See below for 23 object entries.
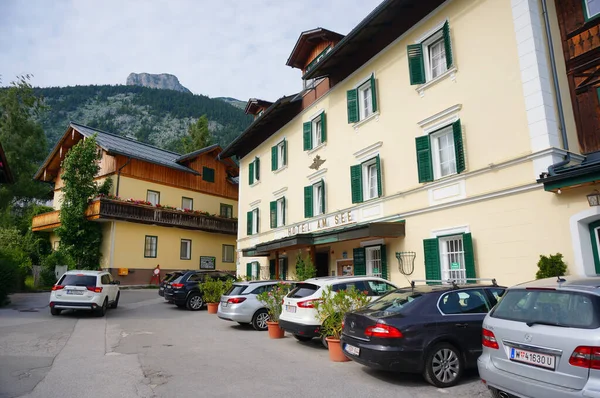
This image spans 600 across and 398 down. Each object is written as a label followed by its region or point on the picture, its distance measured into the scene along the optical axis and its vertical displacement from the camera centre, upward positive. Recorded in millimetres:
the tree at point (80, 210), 27375 +4702
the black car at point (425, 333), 6211 -925
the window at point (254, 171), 24703 +6404
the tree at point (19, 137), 38625 +13734
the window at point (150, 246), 29844 +2409
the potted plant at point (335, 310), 8211 -735
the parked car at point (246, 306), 12523 -867
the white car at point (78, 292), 14461 -407
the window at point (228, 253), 34906 +2066
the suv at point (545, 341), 4055 -753
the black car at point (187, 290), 17781 -495
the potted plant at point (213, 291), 16906 -546
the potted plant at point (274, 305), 11086 -795
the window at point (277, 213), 21609 +3358
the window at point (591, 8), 10297 +6526
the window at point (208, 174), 35594 +8997
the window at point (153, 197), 31173 +6231
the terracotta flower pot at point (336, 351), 8133 -1499
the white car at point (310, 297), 9312 -491
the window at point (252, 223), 24428 +3220
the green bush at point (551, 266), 8836 +84
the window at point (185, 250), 31997 +2212
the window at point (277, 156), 22231 +6522
